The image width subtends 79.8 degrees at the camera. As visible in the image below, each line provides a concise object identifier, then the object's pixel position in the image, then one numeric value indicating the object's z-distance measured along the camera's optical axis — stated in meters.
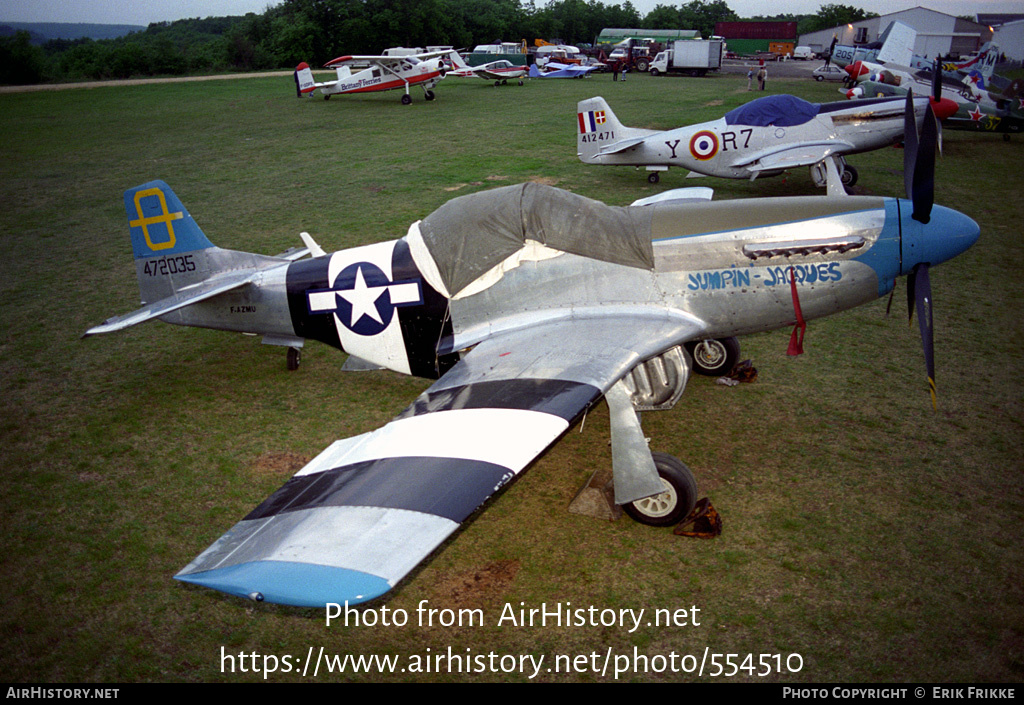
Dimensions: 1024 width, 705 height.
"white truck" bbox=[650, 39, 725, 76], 43.84
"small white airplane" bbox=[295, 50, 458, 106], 31.16
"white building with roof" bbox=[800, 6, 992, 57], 53.31
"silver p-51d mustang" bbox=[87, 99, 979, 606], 3.57
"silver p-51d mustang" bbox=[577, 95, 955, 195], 12.55
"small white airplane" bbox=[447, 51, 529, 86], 38.88
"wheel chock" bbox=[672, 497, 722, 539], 4.36
